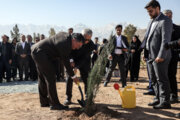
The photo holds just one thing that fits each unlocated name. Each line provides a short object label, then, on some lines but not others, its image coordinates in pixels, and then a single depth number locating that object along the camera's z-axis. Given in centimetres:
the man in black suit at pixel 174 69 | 536
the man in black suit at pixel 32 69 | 1053
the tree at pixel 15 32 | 4662
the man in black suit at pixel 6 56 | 1034
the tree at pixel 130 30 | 4109
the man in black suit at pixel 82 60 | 548
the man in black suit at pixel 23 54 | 1031
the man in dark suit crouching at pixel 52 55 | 439
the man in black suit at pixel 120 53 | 739
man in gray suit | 448
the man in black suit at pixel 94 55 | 1197
